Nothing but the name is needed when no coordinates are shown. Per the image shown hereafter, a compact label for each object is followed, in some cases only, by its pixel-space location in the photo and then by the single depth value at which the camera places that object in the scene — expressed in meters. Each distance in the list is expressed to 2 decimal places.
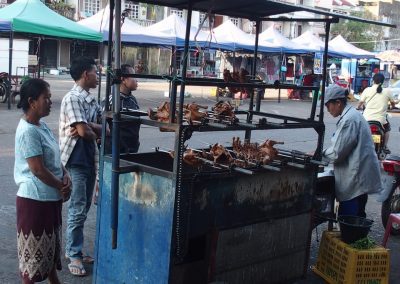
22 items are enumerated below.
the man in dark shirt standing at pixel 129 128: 4.98
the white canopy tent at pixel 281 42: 23.66
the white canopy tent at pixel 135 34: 18.05
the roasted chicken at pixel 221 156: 3.88
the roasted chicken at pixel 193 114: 3.69
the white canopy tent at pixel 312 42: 25.59
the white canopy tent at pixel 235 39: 21.39
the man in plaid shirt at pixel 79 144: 4.31
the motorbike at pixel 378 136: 10.41
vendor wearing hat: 4.75
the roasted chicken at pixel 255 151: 4.04
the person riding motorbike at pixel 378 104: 10.66
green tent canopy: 14.65
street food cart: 3.46
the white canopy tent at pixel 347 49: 26.41
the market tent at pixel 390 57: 36.50
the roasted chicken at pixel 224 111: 3.97
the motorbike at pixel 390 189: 5.94
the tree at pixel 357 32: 62.53
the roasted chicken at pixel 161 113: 3.79
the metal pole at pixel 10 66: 15.46
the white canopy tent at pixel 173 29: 18.98
